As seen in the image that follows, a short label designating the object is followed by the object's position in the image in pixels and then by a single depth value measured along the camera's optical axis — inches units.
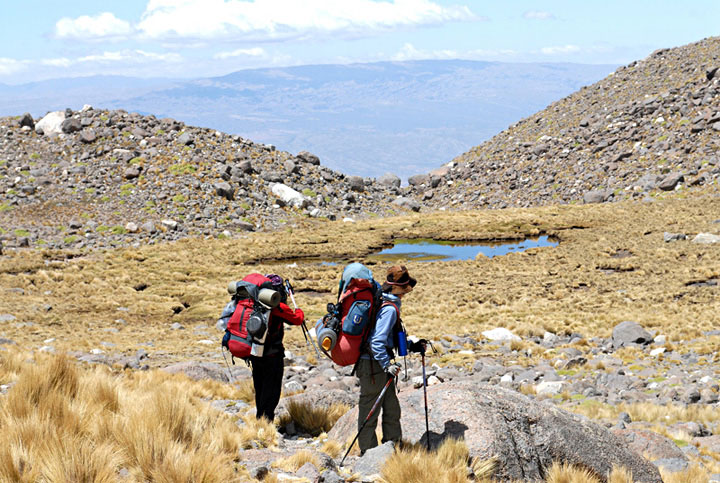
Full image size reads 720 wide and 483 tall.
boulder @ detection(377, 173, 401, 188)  2383.1
